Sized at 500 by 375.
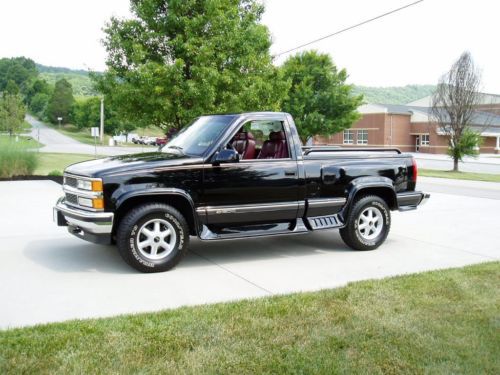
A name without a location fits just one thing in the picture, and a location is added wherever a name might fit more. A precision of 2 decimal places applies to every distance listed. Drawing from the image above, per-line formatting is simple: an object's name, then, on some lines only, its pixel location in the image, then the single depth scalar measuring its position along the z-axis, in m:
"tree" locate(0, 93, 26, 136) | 60.31
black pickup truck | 6.30
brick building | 67.75
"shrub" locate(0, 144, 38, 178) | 18.03
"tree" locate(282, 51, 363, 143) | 35.91
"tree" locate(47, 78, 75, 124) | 116.25
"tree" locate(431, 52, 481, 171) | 32.41
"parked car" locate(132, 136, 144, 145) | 80.12
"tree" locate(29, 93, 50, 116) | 145.88
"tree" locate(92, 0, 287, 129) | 16.69
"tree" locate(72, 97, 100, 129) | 91.40
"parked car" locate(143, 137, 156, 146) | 79.38
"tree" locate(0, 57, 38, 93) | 175.50
